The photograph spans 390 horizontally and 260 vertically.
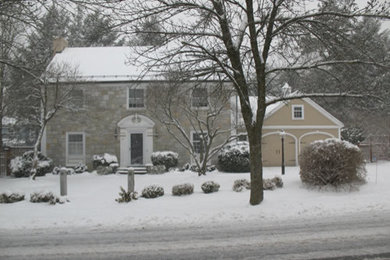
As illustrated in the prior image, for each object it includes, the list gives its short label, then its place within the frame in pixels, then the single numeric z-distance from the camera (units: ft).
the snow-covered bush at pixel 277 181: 39.70
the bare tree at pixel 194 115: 53.98
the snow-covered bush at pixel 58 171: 64.56
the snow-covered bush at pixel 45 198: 35.50
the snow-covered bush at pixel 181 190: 37.32
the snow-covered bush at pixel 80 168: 65.92
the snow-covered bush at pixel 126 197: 35.23
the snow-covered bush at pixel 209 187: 38.09
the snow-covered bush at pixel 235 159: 59.11
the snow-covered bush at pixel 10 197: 36.14
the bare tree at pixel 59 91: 54.63
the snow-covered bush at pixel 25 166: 61.21
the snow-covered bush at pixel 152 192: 36.68
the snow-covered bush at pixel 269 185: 38.40
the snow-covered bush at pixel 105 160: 65.72
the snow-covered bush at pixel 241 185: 38.51
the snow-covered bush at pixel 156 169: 61.46
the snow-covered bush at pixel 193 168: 61.47
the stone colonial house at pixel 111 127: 68.49
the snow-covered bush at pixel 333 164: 37.06
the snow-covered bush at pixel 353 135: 88.63
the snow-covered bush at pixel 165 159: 64.59
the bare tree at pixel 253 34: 28.22
